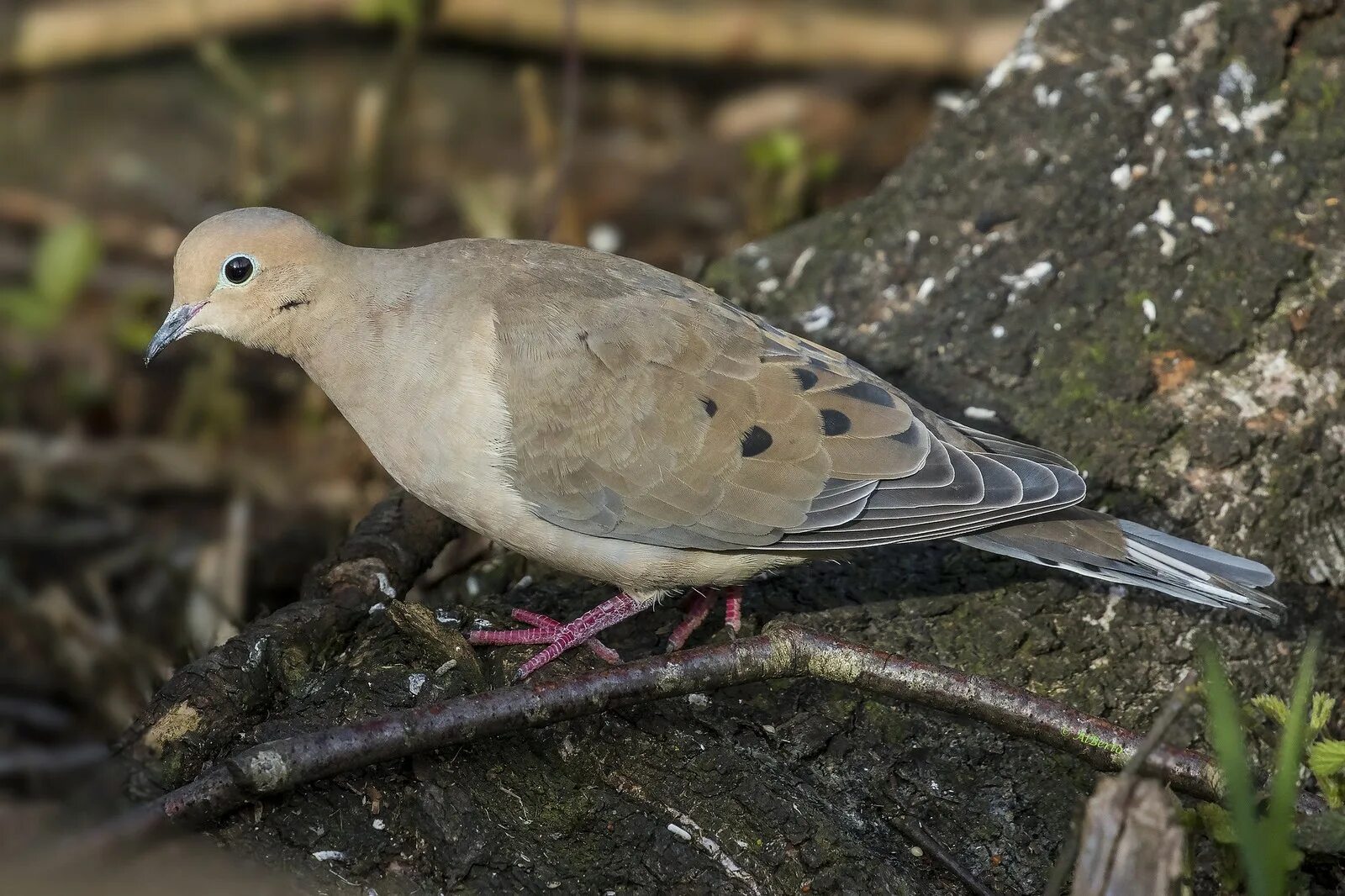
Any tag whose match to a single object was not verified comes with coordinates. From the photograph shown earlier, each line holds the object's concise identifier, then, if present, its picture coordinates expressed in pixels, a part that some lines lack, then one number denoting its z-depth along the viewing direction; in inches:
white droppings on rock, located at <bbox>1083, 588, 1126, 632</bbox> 285.4
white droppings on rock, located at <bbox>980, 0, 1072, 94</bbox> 384.5
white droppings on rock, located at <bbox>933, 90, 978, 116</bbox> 386.0
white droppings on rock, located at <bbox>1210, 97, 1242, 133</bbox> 358.0
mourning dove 270.7
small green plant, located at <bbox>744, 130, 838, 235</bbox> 520.1
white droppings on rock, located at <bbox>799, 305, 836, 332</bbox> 351.3
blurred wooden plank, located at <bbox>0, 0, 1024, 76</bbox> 613.6
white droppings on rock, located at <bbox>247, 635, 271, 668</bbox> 250.7
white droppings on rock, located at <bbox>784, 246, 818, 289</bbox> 370.0
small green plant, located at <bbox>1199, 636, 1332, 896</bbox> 169.2
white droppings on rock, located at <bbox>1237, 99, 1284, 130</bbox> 357.7
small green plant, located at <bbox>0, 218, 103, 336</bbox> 493.4
